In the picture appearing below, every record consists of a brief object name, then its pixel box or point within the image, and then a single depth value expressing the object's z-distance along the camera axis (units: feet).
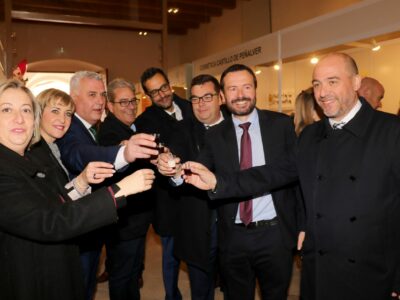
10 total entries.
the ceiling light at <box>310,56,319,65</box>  19.50
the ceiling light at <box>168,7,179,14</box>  35.12
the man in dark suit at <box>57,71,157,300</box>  8.03
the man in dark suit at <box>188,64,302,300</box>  8.03
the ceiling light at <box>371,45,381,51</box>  18.64
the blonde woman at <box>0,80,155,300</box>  5.03
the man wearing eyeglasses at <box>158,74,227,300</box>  9.04
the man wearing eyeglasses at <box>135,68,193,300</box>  10.71
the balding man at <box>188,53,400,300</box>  6.20
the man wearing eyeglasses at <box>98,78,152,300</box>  9.47
